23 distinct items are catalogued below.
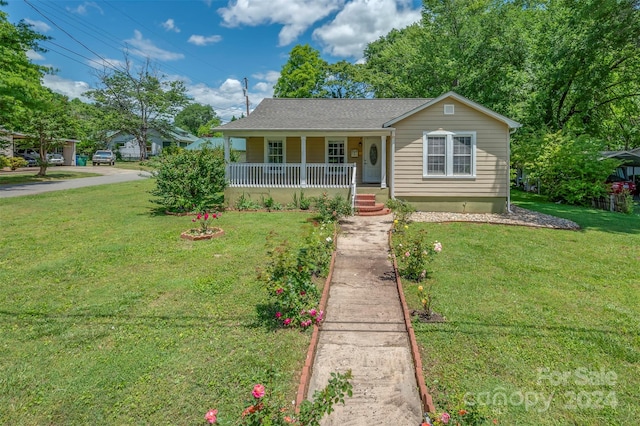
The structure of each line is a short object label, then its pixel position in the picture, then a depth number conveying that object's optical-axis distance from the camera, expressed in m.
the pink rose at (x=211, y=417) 2.21
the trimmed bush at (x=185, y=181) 11.71
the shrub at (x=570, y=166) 15.62
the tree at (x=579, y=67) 16.06
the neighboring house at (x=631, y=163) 21.67
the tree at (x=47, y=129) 23.45
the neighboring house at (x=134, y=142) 44.19
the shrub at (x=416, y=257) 6.15
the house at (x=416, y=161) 12.40
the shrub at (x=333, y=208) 10.54
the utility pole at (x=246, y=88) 38.41
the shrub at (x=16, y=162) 29.26
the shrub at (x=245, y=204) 13.26
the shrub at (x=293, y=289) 4.48
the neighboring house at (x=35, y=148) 25.08
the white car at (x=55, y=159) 35.07
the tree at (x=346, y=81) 35.41
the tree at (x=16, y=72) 17.12
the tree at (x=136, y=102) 39.41
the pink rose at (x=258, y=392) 2.40
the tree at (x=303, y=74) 34.56
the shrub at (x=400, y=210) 8.76
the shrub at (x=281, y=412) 2.41
